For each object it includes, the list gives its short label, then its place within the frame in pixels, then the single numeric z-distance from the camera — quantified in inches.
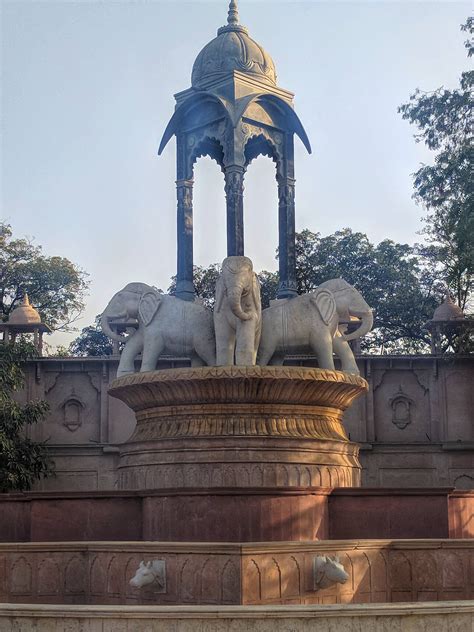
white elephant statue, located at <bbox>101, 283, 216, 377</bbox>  566.6
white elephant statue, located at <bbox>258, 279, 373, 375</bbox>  558.9
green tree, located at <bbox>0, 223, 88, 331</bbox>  1663.4
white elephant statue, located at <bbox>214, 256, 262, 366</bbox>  533.3
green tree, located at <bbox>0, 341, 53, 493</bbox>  967.6
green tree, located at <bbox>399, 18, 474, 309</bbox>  905.5
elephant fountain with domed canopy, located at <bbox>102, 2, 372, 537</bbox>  494.6
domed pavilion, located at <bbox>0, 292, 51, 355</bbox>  1181.7
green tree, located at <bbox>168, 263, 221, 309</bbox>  1562.5
